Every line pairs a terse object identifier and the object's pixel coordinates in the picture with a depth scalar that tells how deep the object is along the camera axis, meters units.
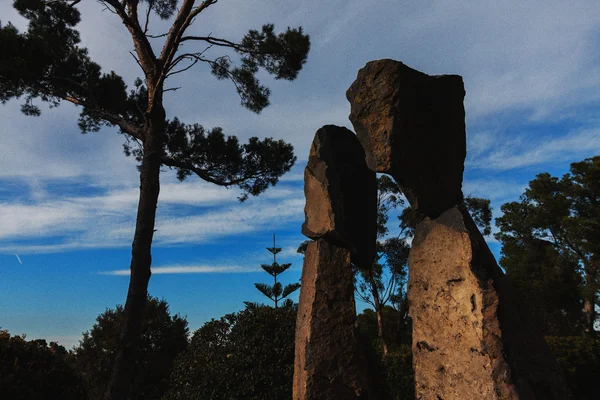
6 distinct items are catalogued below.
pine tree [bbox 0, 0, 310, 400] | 10.14
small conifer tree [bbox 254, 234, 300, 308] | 16.80
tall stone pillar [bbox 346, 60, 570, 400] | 3.48
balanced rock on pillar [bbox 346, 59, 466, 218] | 3.95
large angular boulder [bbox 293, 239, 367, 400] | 4.43
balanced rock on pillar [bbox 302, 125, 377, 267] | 4.96
